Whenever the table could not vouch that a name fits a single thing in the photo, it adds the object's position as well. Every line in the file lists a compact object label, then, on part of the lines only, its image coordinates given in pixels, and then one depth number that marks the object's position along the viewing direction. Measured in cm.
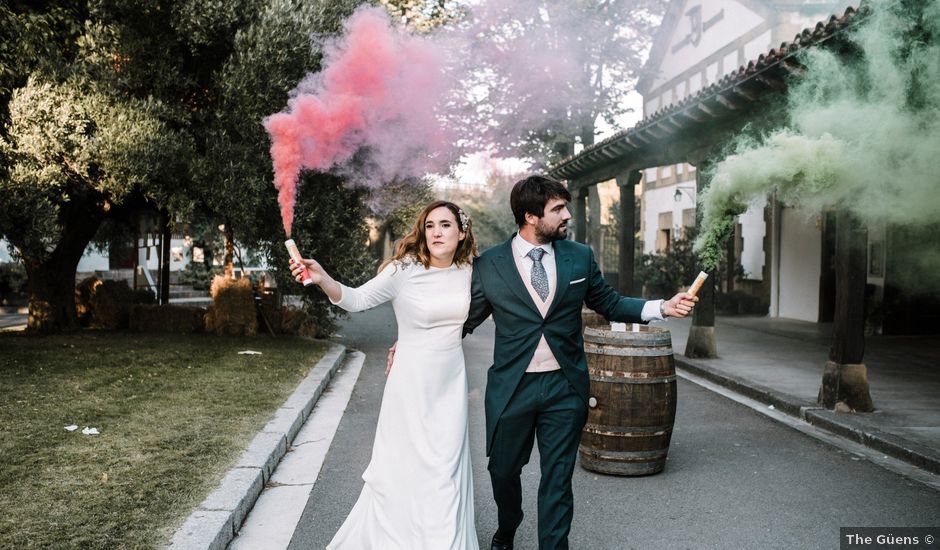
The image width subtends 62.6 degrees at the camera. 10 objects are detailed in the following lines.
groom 382
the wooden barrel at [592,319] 1149
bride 385
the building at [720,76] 1853
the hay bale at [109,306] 1441
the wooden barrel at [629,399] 555
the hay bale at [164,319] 1415
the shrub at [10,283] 2062
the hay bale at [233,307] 1360
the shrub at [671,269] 2247
